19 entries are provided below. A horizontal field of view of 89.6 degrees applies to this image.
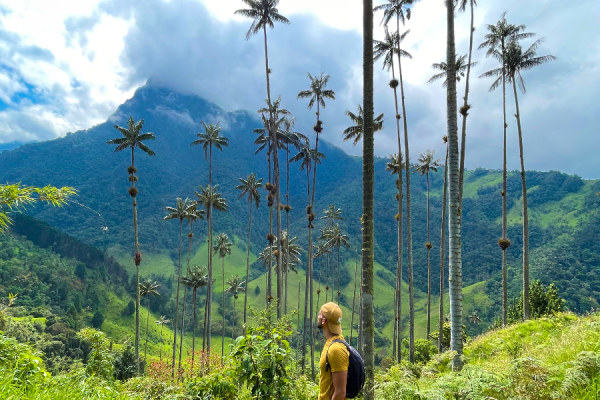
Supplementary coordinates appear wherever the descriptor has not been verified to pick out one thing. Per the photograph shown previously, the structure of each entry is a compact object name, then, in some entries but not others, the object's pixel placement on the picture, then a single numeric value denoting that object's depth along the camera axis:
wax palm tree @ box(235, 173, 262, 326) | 37.81
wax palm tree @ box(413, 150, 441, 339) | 29.92
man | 3.66
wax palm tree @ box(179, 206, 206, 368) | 38.47
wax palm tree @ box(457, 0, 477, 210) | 18.93
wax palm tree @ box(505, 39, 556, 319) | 21.23
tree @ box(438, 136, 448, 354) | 22.63
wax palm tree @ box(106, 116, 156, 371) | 30.97
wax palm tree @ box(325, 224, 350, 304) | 45.27
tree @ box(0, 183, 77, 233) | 4.13
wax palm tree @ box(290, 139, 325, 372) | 32.23
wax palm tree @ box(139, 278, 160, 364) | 50.66
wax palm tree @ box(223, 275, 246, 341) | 57.78
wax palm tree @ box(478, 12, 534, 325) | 21.86
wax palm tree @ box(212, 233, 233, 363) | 50.49
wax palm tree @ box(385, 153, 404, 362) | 25.41
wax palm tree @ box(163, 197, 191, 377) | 38.72
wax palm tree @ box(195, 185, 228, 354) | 36.25
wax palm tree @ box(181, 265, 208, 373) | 46.56
